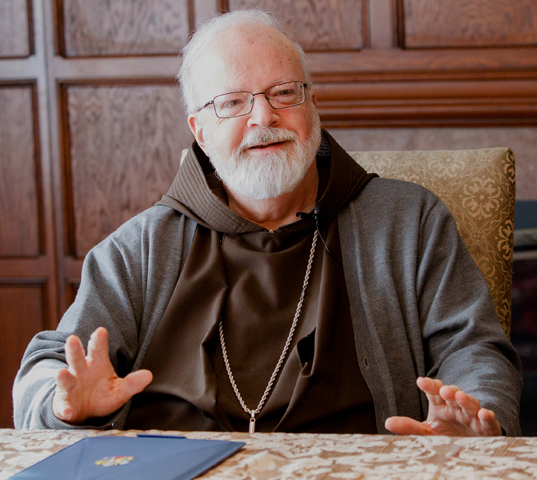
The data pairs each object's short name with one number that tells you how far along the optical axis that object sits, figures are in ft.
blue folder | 6.11
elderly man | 7.26
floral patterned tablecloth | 5.94
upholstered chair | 7.69
